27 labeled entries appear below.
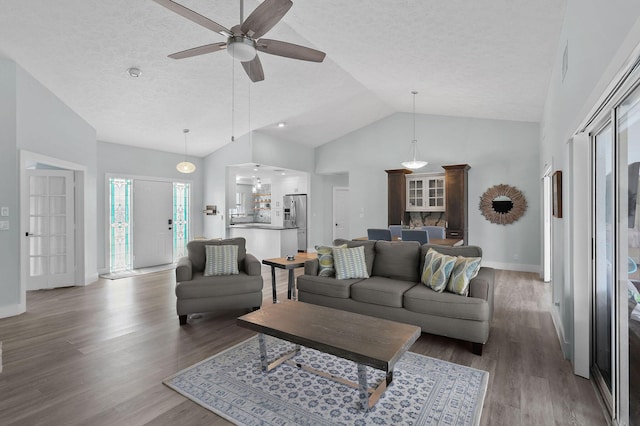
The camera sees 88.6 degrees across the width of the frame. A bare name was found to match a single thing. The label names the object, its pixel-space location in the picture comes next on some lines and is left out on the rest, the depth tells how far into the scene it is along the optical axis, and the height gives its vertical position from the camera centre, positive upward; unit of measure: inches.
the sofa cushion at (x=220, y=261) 154.2 -22.8
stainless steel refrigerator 354.3 -2.5
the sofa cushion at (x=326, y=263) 155.6 -24.1
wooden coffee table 77.8 -32.5
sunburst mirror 255.1 +6.0
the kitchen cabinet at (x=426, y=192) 278.7 +17.1
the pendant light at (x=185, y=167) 240.5 +34.0
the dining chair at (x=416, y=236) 190.8 -14.0
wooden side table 159.5 -25.4
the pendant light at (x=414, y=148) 296.5 +58.5
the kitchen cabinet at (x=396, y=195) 288.5 +15.4
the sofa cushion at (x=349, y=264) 149.6 -23.6
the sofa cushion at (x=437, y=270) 126.3 -22.9
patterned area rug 80.1 -49.7
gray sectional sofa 116.2 -32.6
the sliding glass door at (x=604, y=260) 81.5 -13.2
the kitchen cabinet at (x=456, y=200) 260.1 +9.7
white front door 269.4 -8.1
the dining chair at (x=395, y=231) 240.1 -13.9
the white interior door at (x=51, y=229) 203.2 -9.7
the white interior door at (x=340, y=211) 368.5 +1.7
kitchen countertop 284.8 -12.7
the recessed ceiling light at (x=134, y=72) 161.9 +70.9
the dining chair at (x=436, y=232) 229.1 -14.0
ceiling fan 84.4 +52.2
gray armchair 141.4 -34.0
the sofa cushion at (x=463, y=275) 121.6 -23.6
